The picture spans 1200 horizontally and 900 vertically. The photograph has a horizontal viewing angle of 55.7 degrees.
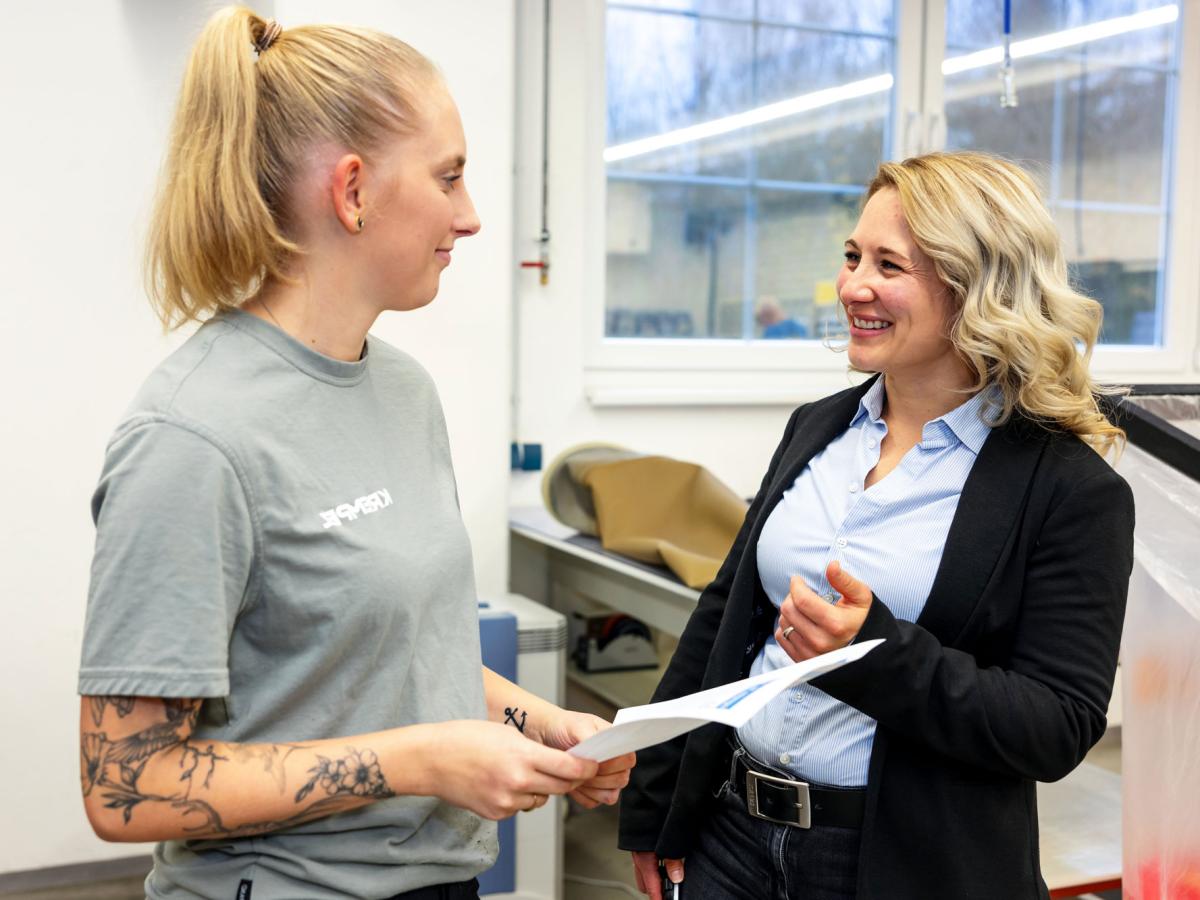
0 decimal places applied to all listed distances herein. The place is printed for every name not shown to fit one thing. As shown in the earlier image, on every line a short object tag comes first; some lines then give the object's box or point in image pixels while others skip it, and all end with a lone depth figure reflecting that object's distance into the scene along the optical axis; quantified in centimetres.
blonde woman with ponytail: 80
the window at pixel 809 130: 316
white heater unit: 230
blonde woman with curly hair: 114
